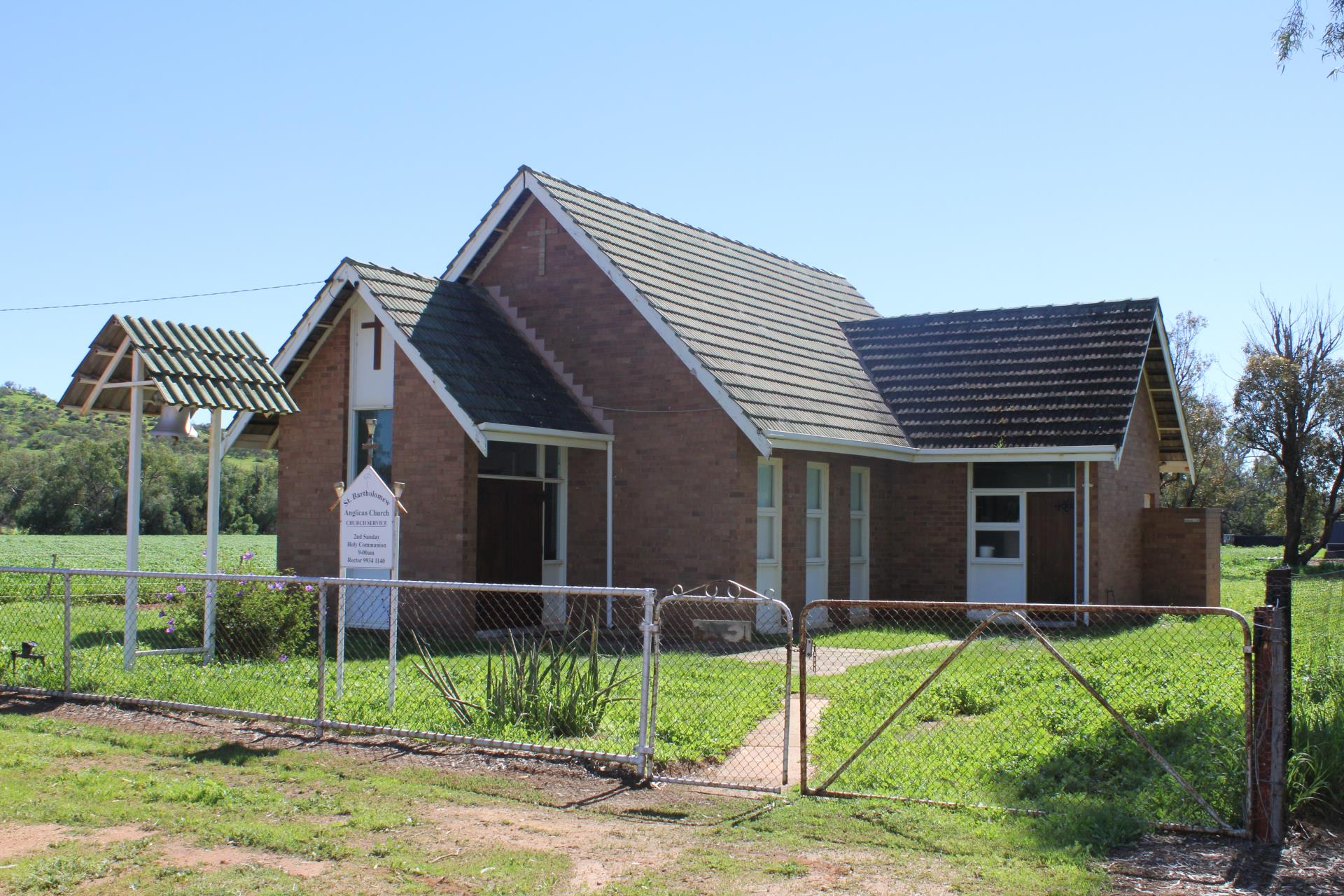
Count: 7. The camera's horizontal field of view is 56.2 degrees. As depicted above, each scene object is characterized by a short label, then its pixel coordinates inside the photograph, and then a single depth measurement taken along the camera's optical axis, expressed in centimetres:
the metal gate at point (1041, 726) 763
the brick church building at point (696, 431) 1691
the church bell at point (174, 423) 1369
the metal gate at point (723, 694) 895
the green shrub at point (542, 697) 975
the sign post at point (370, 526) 1104
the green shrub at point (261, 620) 1402
